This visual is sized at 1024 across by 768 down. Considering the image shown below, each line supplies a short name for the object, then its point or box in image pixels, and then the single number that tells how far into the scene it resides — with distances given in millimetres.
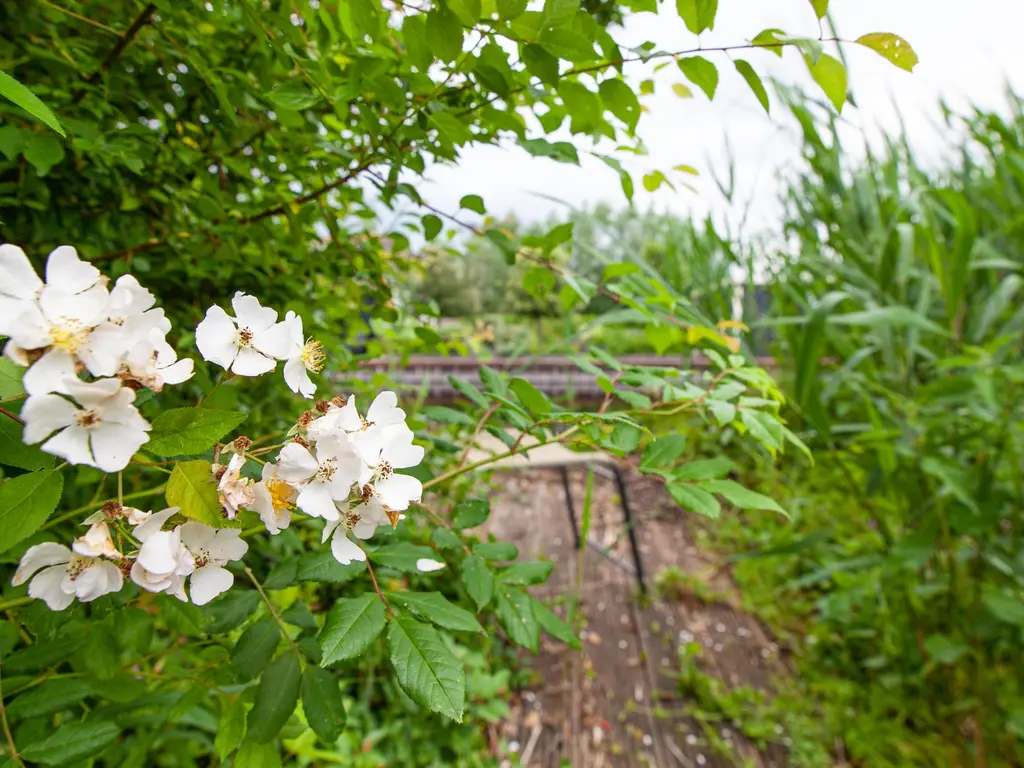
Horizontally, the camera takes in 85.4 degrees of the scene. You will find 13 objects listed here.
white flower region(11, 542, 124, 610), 314
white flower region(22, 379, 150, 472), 256
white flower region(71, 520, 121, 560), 289
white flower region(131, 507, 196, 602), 293
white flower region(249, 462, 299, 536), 314
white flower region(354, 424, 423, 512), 348
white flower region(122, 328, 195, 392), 275
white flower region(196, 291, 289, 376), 338
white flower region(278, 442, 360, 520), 316
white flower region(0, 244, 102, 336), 270
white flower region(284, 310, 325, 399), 351
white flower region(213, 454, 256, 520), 294
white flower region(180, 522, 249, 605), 323
